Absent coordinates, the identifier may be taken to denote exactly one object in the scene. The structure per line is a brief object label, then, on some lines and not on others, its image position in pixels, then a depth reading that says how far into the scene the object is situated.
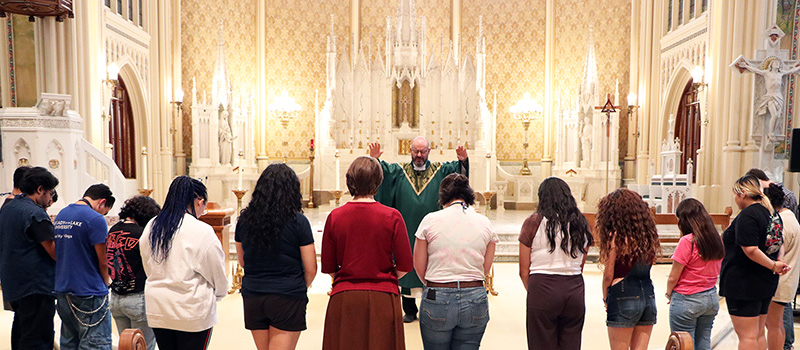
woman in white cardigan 2.42
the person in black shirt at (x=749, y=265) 3.37
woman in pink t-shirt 3.06
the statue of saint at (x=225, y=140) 12.06
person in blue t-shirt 3.06
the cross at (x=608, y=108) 8.88
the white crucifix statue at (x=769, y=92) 6.88
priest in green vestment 4.57
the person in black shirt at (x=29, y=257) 3.27
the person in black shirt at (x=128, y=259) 2.79
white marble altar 12.92
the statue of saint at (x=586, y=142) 12.24
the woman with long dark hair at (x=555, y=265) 2.78
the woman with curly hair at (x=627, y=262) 2.90
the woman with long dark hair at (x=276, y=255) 2.56
